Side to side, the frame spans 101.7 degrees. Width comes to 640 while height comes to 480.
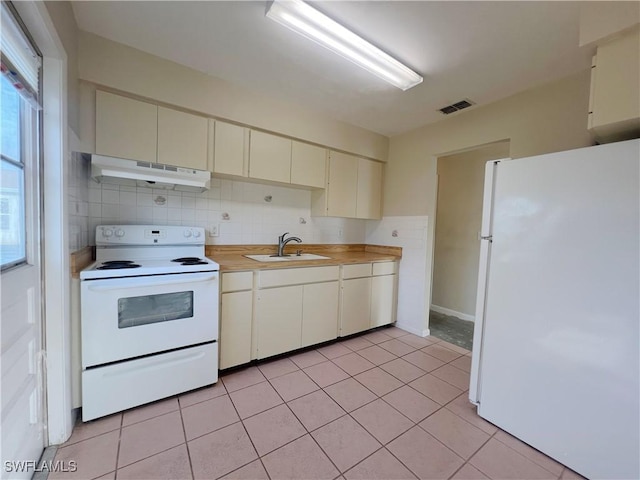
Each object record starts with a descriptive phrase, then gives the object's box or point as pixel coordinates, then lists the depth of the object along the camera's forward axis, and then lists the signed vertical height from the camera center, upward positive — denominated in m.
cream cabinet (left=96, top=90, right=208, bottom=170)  1.75 +0.63
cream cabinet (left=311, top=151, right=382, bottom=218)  2.91 +0.44
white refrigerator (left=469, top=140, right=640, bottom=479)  1.17 -0.36
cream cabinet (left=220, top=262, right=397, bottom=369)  2.04 -0.75
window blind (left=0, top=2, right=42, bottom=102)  0.95 +0.64
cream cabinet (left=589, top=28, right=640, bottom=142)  1.24 +0.75
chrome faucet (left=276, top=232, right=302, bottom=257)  2.68 -0.19
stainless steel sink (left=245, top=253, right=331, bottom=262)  2.38 -0.33
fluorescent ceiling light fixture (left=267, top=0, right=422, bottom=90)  1.36 +1.13
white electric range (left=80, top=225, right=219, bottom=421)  1.49 -0.64
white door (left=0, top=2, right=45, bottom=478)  0.99 -0.28
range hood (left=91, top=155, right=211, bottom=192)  1.73 +0.33
